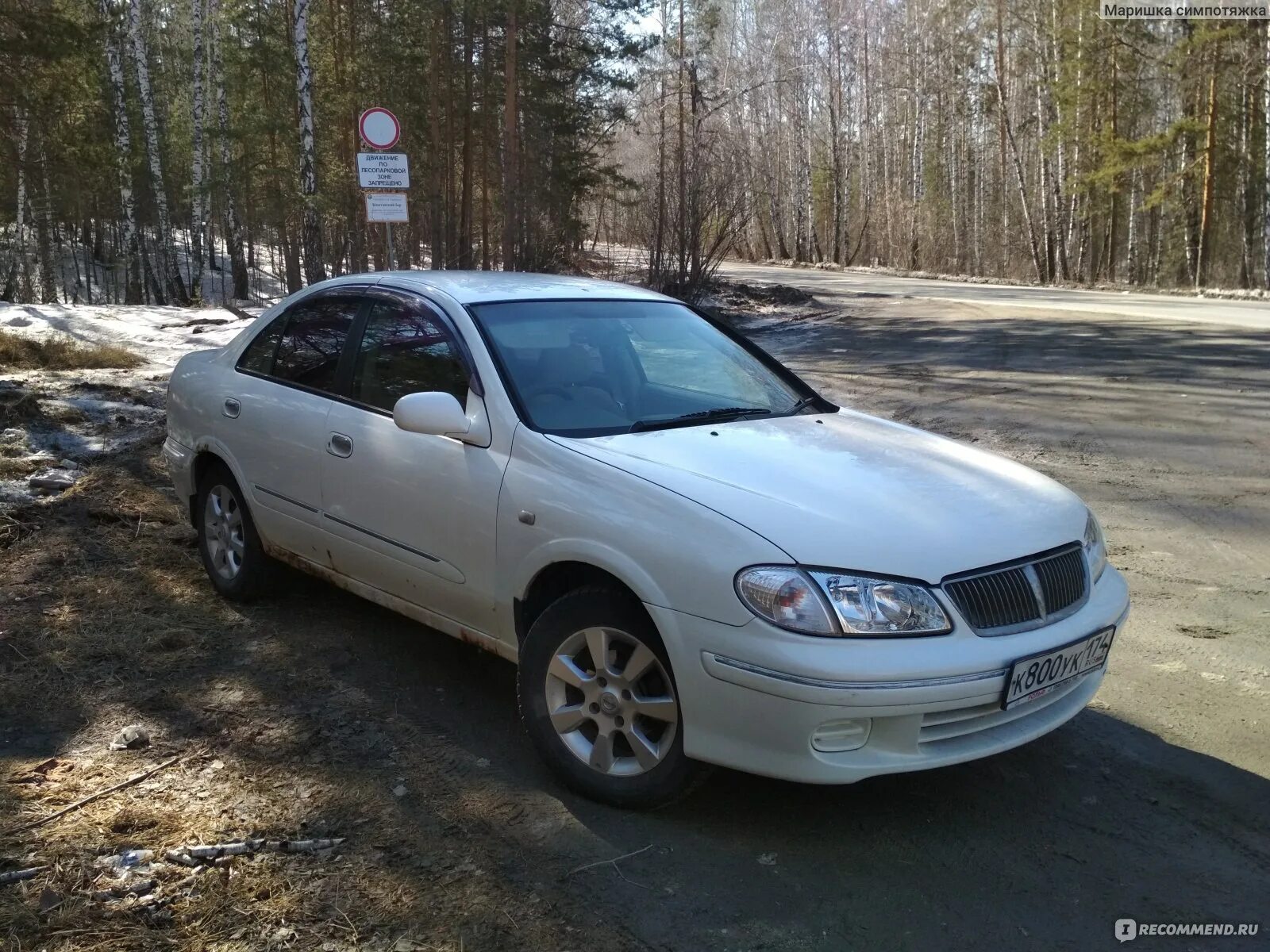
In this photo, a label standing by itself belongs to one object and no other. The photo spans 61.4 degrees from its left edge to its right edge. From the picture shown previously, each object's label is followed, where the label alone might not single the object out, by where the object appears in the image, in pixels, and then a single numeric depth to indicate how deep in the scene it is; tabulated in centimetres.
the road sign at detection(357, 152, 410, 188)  1209
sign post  1194
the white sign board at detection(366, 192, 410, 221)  1188
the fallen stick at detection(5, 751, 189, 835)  315
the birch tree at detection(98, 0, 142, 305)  2683
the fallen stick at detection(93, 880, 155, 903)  279
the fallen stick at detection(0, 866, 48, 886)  285
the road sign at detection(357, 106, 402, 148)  1222
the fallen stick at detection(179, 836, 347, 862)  301
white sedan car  293
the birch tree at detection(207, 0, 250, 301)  2868
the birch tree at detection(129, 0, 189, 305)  2836
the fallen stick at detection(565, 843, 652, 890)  296
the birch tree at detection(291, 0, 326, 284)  2073
